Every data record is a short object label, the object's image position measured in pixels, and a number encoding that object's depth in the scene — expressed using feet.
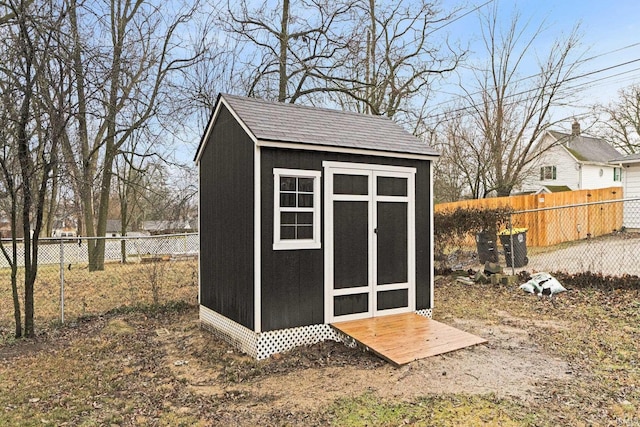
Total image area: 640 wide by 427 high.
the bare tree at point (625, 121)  73.81
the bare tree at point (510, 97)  58.39
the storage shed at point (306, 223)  16.11
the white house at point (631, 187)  48.94
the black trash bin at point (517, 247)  33.94
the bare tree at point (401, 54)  41.78
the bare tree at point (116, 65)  19.33
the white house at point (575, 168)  76.43
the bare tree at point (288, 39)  35.53
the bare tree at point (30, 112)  17.47
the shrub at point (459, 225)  32.73
